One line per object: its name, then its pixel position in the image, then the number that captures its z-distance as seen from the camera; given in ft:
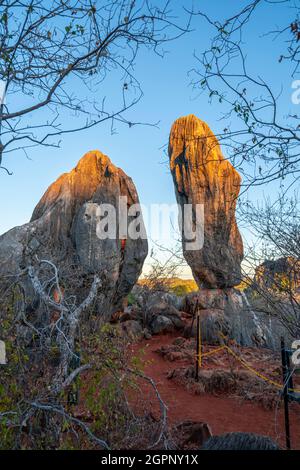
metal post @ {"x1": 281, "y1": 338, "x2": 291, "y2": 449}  16.56
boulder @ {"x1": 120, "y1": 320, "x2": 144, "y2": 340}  44.88
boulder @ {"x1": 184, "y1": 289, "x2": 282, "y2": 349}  42.42
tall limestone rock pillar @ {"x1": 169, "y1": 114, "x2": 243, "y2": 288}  49.14
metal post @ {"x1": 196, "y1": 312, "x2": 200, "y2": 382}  28.34
